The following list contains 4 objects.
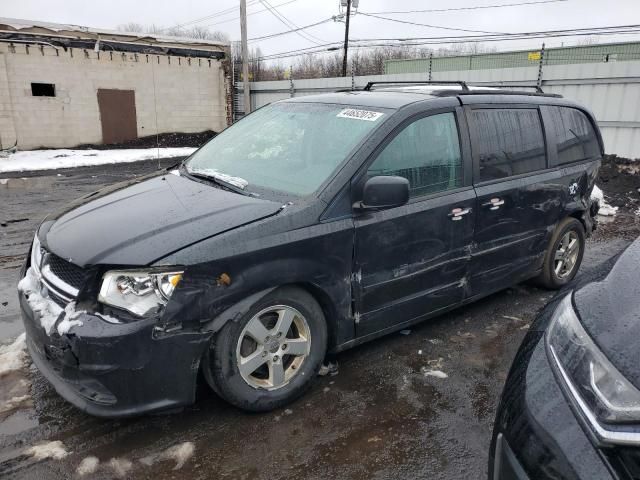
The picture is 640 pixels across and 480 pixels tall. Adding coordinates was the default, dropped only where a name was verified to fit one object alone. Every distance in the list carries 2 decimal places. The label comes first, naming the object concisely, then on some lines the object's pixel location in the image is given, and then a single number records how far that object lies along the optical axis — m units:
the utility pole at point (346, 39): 31.38
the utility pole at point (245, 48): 20.46
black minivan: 2.45
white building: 17.52
